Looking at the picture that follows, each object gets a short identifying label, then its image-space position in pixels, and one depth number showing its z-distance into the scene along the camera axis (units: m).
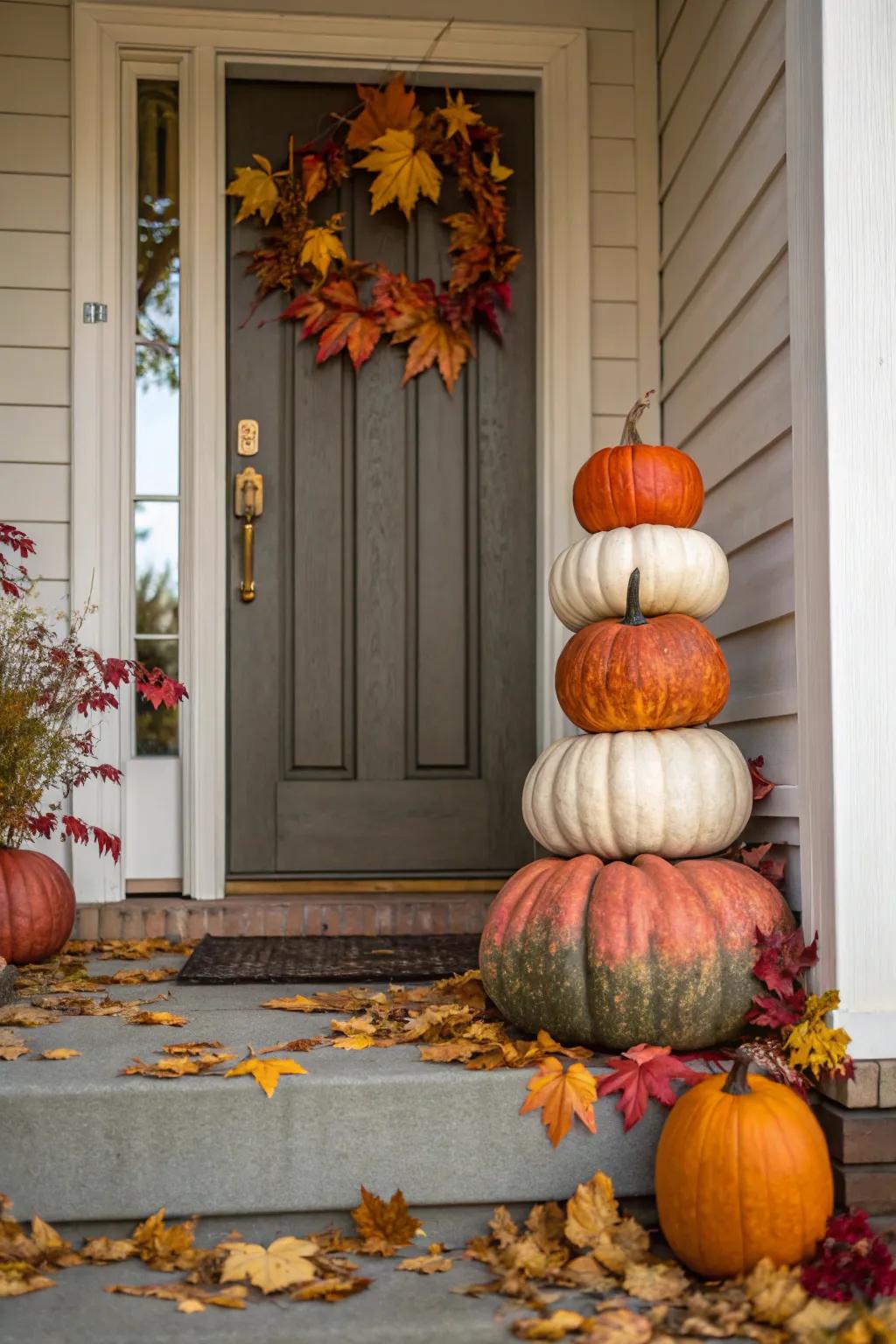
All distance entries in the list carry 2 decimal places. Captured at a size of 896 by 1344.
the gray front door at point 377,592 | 3.54
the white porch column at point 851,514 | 2.07
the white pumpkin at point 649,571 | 2.46
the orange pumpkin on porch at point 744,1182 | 1.78
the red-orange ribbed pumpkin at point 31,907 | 2.89
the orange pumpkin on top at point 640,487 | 2.52
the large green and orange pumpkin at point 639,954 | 2.08
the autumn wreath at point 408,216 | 3.56
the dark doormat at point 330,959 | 2.79
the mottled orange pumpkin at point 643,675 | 2.32
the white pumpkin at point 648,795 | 2.26
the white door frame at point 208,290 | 3.42
